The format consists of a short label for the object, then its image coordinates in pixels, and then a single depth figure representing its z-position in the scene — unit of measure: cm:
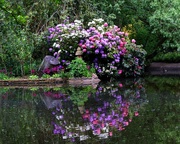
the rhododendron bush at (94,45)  2012
